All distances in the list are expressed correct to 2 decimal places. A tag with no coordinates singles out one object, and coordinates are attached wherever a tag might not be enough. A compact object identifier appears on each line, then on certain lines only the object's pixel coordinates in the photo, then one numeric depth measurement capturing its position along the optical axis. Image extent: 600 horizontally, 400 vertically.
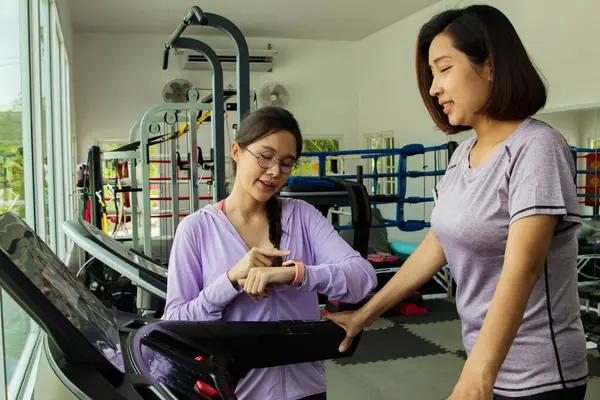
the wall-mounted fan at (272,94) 9.70
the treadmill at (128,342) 0.76
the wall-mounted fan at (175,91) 9.16
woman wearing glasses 1.19
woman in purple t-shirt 0.92
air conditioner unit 9.42
